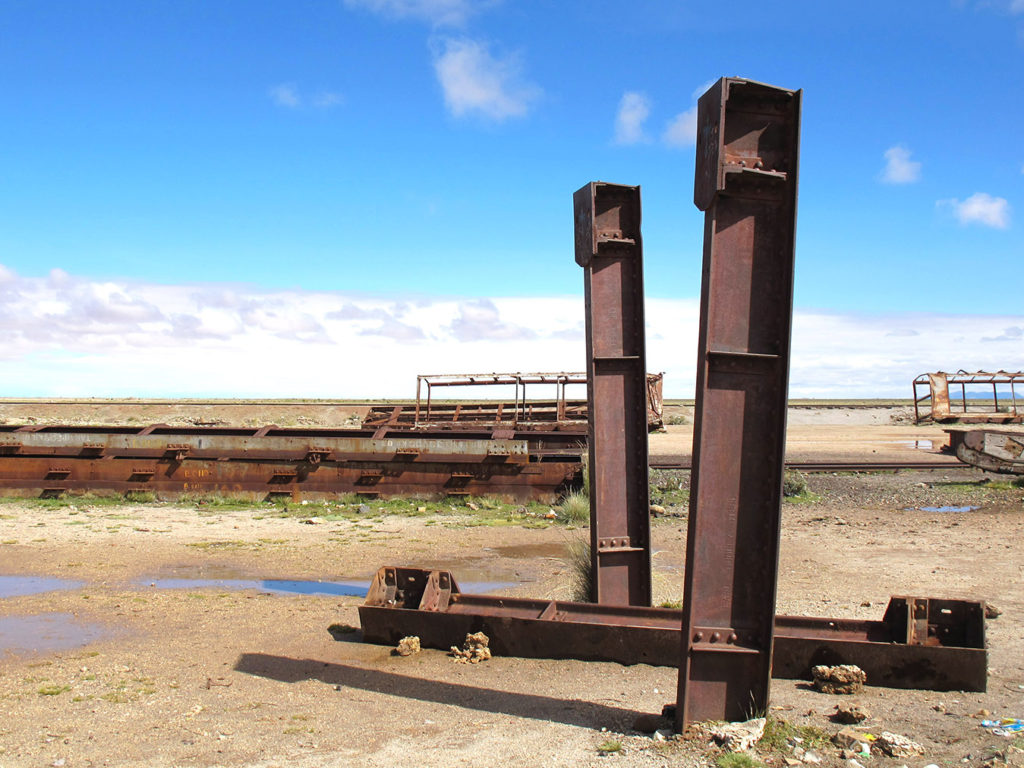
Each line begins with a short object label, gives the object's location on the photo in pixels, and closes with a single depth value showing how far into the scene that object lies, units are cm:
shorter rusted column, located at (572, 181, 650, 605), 705
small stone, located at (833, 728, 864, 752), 415
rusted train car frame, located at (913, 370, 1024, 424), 3550
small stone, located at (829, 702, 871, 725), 448
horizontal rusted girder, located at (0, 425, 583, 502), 1502
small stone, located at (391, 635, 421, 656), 616
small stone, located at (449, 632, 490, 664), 601
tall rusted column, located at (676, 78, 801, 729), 441
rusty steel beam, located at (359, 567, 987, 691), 528
